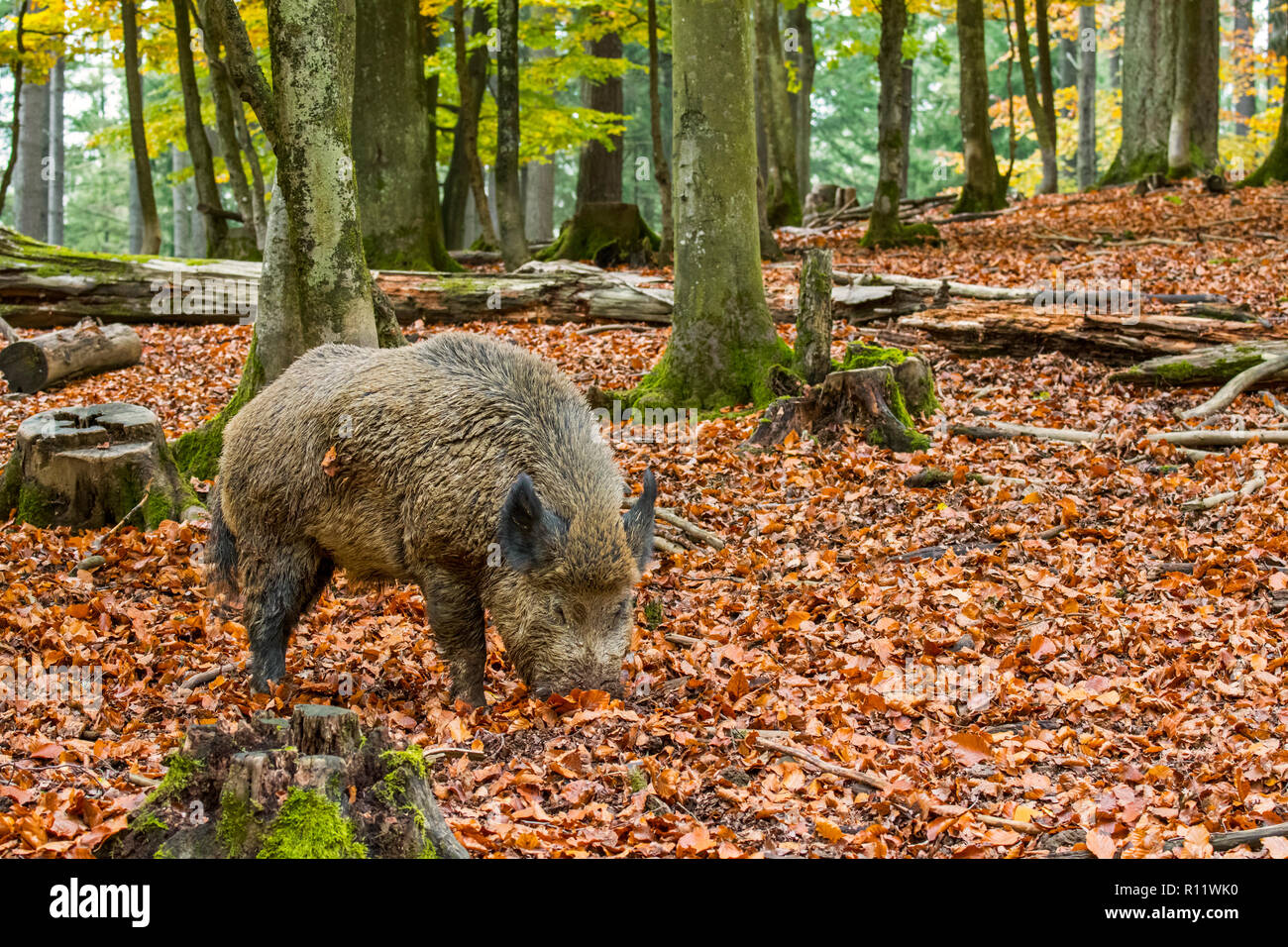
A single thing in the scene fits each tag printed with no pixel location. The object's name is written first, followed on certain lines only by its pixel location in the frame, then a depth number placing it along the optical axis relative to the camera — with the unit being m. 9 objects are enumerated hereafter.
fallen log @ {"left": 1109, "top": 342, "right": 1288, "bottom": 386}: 10.76
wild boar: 5.38
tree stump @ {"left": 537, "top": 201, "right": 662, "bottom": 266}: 18.94
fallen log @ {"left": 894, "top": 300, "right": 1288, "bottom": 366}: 11.40
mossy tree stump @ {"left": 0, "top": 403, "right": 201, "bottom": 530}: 8.25
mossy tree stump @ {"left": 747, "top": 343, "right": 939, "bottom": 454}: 9.78
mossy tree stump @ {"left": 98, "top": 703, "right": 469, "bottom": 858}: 3.39
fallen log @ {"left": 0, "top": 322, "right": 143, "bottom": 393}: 12.31
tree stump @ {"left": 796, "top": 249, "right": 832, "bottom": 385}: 10.02
